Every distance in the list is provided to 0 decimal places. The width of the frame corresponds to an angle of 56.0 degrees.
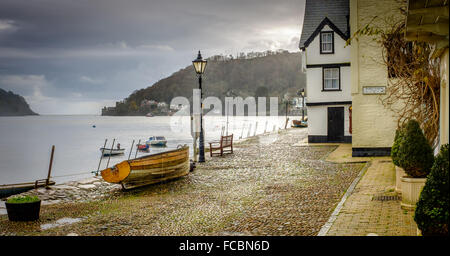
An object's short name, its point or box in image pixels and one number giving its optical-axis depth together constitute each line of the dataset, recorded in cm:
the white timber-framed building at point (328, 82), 2898
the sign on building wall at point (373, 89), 1908
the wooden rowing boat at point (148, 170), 1497
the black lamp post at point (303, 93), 4597
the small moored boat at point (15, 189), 1875
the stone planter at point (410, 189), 854
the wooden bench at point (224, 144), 2459
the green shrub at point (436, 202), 519
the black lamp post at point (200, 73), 2120
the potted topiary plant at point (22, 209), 1084
